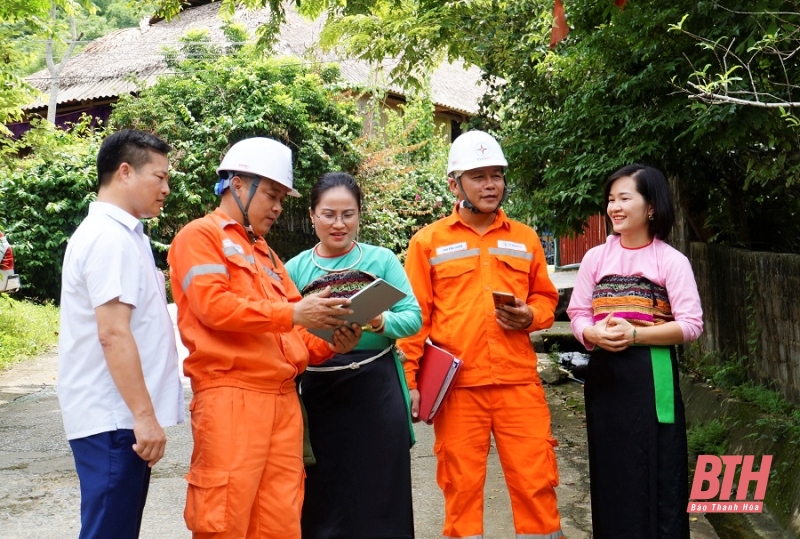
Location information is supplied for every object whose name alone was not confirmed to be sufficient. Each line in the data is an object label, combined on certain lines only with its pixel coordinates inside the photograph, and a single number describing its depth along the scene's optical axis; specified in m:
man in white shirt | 3.16
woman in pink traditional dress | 4.01
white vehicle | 12.11
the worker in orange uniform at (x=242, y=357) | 3.36
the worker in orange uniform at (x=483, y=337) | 4.20
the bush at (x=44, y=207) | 16.23
